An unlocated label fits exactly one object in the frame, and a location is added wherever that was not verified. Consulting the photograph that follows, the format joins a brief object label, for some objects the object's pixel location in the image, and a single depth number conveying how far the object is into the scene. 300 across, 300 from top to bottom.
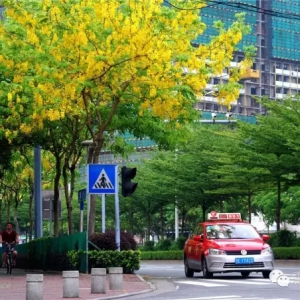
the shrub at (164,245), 63.53
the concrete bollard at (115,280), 20.92
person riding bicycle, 32.66
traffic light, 24.52
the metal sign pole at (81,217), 37.03
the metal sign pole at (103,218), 30.91
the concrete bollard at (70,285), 18.69
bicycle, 32.16
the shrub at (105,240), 28.09
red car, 25.77
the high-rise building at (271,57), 167.62
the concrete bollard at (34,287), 17.61
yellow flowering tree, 25.36
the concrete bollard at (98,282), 19.73
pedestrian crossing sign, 25.19
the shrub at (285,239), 48.27
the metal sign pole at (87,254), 27.39
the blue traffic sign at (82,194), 35.31
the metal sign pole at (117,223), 25.30
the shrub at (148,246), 67.02
